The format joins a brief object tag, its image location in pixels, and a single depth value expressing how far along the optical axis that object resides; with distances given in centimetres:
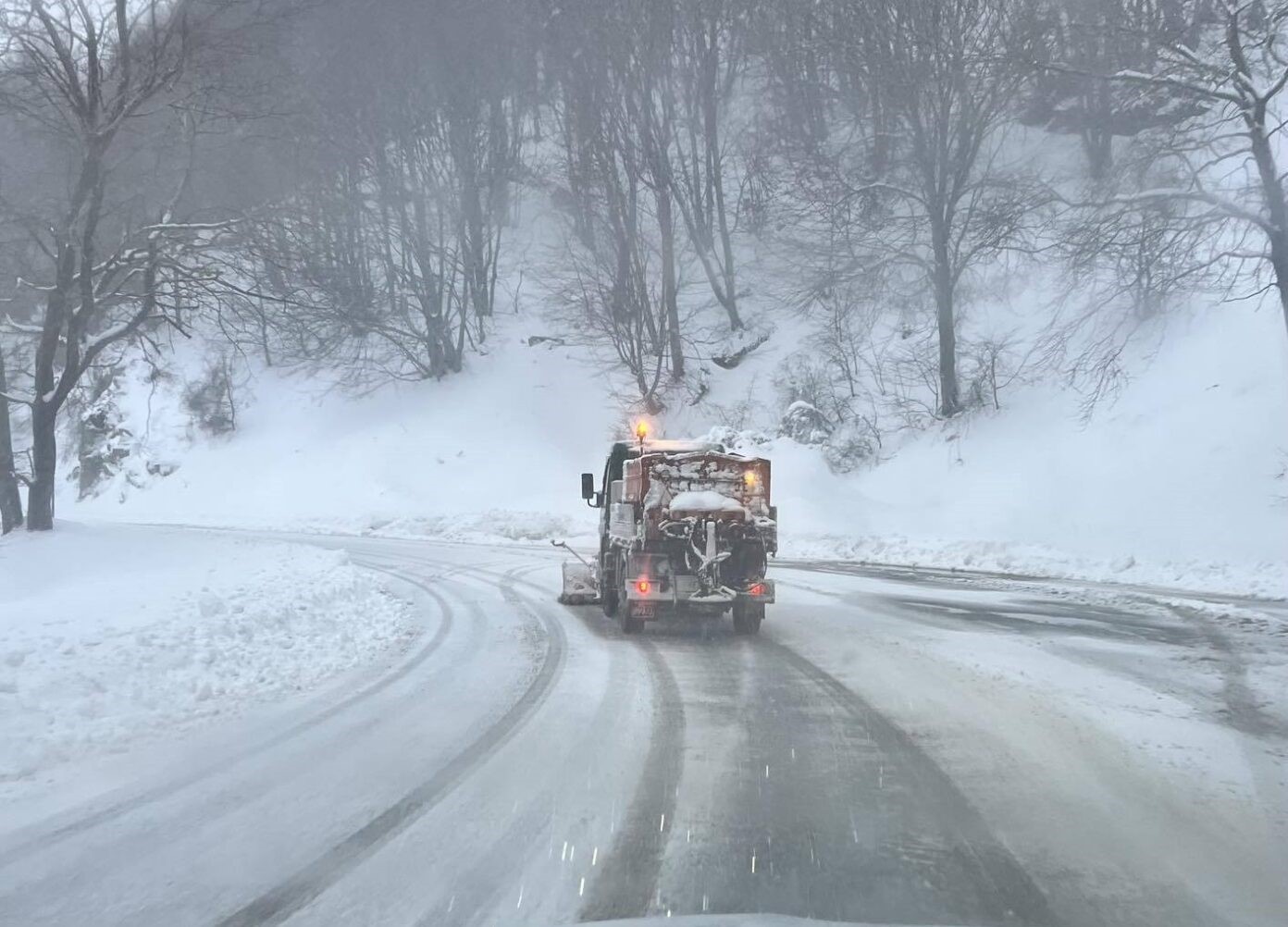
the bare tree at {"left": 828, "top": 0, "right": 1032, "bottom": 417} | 2814
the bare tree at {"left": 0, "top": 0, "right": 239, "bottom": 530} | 1900
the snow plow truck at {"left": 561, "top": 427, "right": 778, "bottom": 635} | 1187
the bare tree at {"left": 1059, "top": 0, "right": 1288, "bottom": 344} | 1695
